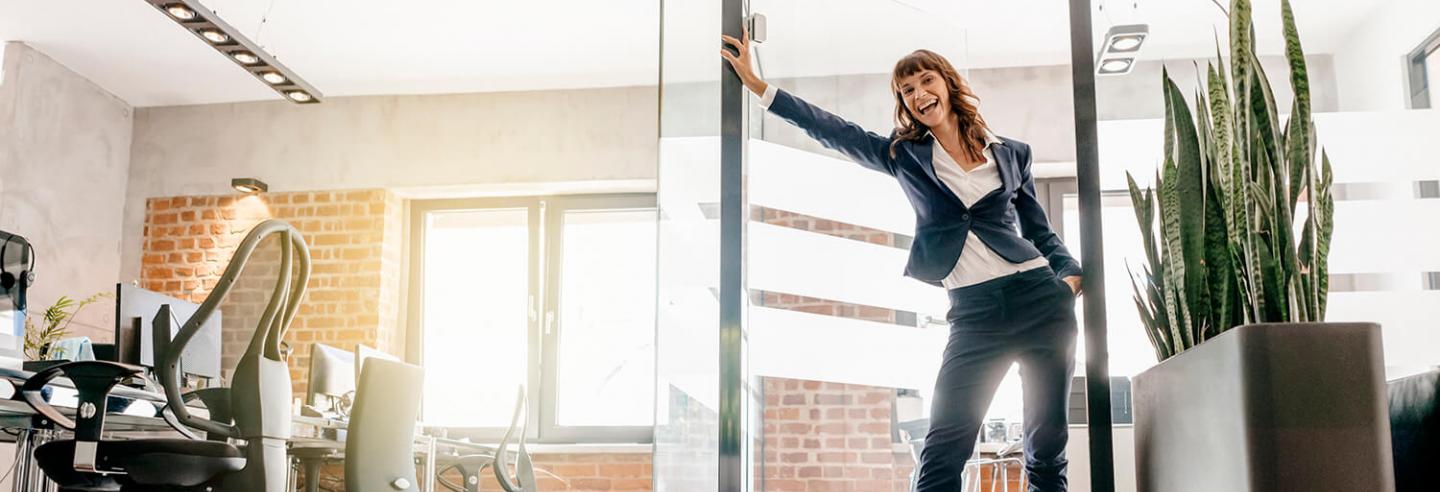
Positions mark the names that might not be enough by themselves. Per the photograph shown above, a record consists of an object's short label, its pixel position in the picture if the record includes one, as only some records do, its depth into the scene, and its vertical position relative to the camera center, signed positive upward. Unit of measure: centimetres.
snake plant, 184 +35
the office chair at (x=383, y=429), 367 -2
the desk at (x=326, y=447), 452 -11
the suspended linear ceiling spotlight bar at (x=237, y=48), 453 +157
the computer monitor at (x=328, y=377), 509 +20
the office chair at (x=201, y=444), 229 -3
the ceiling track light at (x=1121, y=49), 514 +169
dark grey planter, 161 +2
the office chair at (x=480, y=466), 530 -20
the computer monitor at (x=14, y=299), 332 +35
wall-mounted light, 679 +136
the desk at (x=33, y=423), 298 +0
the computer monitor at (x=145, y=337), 368 +27
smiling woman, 230 +34
